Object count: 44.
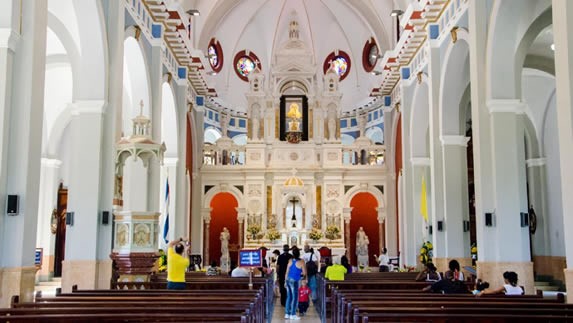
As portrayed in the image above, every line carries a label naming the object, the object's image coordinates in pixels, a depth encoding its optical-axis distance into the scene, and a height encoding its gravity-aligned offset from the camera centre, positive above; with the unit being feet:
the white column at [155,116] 53.52 +11.24
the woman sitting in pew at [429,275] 41.33 -1.93
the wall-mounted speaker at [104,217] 41.37 +1.86
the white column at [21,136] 28.50 +5.08
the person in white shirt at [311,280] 49.58 -2.70
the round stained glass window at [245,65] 109.19 +30.88
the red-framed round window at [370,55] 103.04 +31.17
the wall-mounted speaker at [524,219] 40.90 +1.70
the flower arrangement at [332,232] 86.99 +1.85
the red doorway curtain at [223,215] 95.45 +4.60
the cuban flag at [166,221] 54.95 +2.19
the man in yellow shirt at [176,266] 32.41 -1.03
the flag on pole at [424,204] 61.51 +4.01
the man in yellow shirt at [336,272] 45.21 -1.86
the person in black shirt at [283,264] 44.84 -1.30
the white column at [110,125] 41.19 +8.15
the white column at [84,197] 40.22 +3.12
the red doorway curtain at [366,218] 95.09 +4.17
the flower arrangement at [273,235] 85.81 +1.44
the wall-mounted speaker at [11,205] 28.55 +1.82
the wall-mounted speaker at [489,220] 41.68 +1.67
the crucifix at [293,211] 89.31 +4.89
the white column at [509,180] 40.68 +4.26
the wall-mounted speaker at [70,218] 40.52 +1.76
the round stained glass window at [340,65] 110.32 +31.13
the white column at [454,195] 52.90 +4.20
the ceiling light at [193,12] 72.69 +26.56
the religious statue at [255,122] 91.35 +17.76
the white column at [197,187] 86.94 +8.04
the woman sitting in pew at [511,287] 31.30 -2.06
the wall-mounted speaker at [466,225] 53.62 +1.69
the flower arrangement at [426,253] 60.65 -0.70
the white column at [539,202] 69.00 +4.80
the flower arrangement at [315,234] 85.35 +1.55
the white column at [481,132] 42.09 +7.62
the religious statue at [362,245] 89.20 +0.09
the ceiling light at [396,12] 72.64 +26.51
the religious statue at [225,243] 88.22 +0.37
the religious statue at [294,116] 94.07 +19.23
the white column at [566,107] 28.40 +6.27
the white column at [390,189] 88.02 +7.89
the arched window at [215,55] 101.81 +30.89
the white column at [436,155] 54.65 +7.97
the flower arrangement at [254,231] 86.84 +1.99
